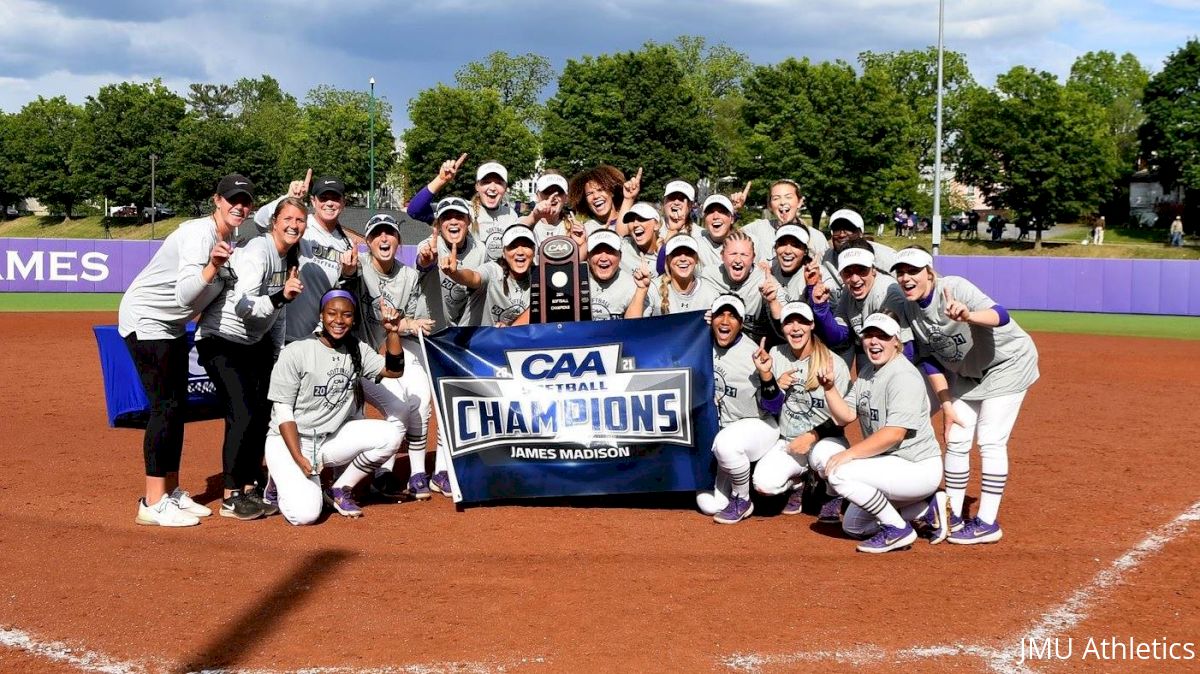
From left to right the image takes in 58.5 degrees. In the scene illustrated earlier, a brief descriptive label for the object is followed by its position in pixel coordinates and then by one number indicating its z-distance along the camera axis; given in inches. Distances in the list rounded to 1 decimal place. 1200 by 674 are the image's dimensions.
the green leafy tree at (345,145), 2930.6
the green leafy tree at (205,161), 2755.9
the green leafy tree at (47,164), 3004.4
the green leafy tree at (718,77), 3435.0
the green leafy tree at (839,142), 2269.9
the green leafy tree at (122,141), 2842.0
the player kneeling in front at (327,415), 265.1
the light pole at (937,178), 1370.6
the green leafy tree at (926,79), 2935.5
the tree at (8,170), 3139.8
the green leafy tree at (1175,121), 2284.7
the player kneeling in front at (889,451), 244.4
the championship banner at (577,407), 276.2
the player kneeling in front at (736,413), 267.9
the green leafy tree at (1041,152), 2065.7
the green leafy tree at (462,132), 2647.6
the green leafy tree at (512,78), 3545.8
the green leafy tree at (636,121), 2432.3
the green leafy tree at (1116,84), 3383.4
